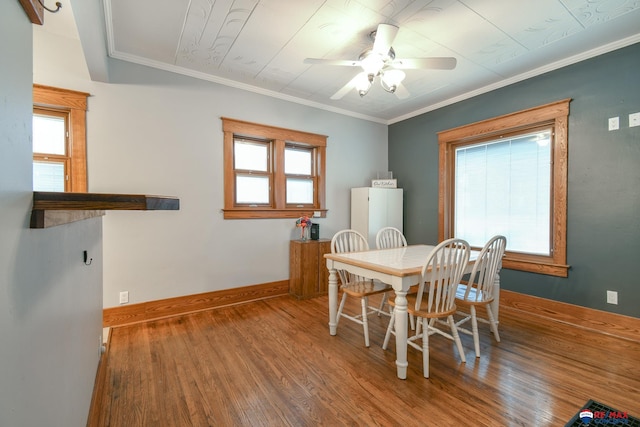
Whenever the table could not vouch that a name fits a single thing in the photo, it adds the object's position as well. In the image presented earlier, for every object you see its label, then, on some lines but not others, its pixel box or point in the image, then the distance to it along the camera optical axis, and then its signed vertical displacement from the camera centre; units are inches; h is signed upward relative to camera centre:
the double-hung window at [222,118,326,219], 135.1 +20.6
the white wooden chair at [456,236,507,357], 86.6 -22.5
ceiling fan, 80.5 +46.3
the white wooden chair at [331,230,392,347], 95.8 -28.9
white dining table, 76.2 -19.0
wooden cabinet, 143.6 -31.1
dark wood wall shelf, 26.1 +0.7
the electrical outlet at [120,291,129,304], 109.1 -34.5
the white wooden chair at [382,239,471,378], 76.2 -21.7
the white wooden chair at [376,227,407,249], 126.3 -14.0
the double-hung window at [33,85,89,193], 96.4 +24.6
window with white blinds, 118.0 +11.9
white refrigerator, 163.5 +0.0
